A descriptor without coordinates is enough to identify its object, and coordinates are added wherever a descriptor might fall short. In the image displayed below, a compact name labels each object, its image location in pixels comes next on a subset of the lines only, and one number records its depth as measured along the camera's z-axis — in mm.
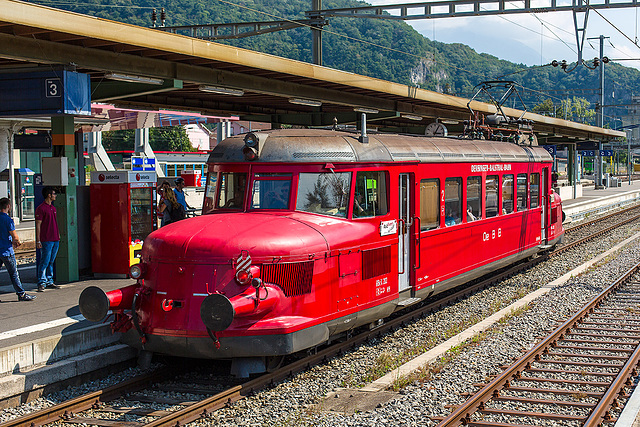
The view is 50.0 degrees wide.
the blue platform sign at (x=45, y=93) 10906
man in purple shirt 10961
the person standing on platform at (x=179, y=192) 14412
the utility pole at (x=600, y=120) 50688
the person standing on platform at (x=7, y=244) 10234
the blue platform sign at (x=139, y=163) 35762
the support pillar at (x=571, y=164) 44256
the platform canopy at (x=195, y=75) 10422
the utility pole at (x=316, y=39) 18816
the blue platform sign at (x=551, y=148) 42231
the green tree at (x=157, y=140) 74250
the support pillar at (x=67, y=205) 11969
